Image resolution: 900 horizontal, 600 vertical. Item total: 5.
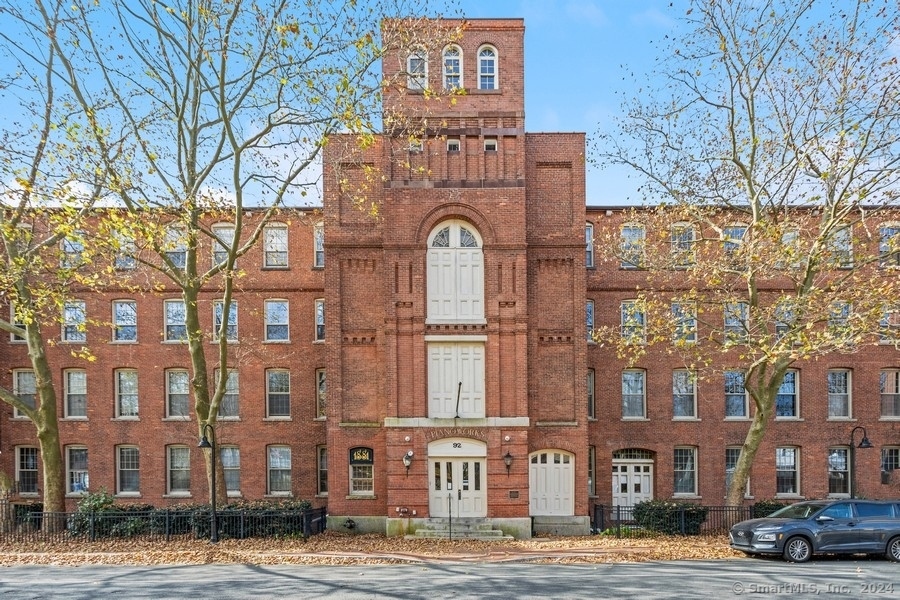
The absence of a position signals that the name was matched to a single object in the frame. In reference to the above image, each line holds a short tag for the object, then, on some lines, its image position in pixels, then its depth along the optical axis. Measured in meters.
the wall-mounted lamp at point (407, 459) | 19.11
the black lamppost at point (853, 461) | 18.06
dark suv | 14.70
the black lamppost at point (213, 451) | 16.67
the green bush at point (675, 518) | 19.19
